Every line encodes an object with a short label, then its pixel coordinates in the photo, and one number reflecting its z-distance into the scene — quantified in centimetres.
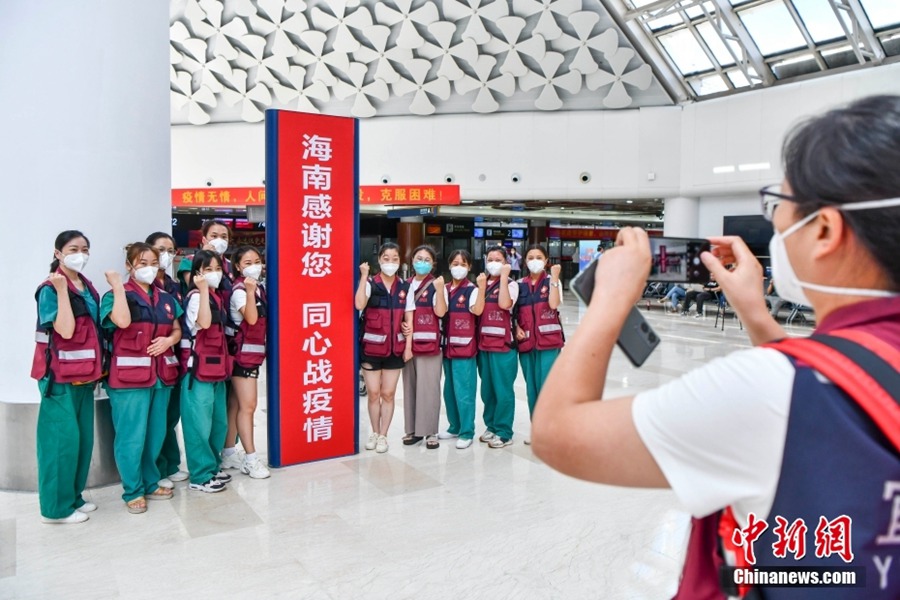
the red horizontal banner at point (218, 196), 1655
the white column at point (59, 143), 363
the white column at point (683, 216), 1504
